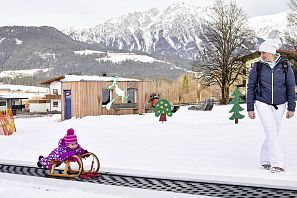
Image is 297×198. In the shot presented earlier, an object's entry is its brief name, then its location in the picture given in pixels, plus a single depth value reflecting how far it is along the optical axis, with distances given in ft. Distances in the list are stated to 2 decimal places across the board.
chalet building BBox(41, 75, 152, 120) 84.74
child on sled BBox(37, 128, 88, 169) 21.84
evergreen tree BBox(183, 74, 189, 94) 305.43
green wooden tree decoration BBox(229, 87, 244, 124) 49.90
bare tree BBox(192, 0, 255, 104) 143.02
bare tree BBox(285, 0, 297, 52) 130.97
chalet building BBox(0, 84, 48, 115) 228.02
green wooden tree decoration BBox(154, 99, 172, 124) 57.98
